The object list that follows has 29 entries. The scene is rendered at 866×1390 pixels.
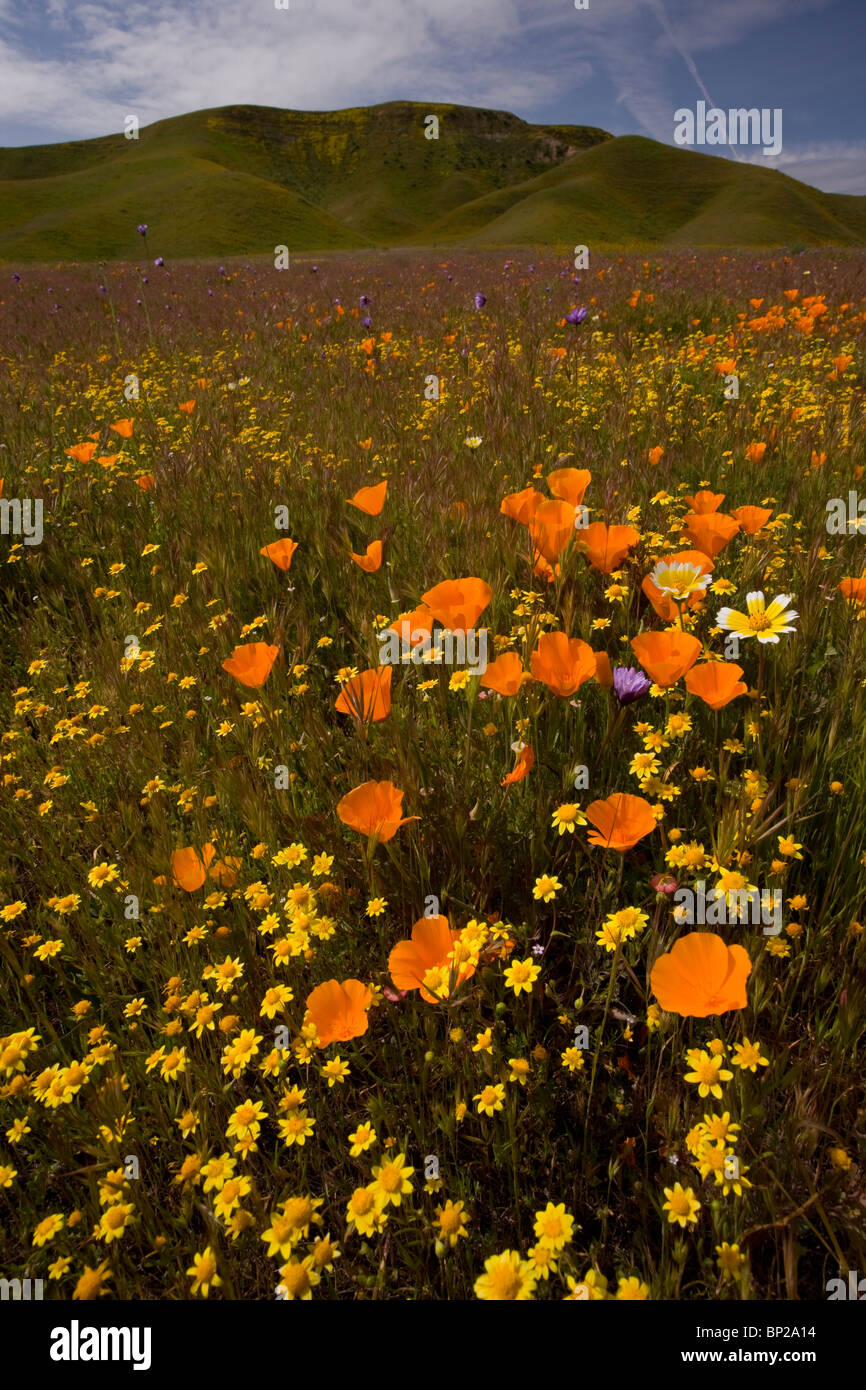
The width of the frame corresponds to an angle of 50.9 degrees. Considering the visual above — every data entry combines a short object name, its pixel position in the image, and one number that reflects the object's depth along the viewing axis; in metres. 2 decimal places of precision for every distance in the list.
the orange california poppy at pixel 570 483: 0.75
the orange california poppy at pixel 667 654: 0.57
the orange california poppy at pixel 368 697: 0.61
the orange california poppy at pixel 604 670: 0.61
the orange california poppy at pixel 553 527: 0.70
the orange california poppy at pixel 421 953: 0.52
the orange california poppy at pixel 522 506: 0.72
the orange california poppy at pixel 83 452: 1.13
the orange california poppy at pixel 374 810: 0.55
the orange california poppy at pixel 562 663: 0.58
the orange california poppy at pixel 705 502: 0.73
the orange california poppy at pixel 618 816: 0.53
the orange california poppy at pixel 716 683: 0.57
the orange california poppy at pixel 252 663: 0.67
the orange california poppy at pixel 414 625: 0.65
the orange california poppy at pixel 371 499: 0.82
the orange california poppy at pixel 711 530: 0.70
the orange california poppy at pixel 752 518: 0.74
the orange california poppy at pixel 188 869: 0.61
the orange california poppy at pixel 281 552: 0.82
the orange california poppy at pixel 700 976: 0.46
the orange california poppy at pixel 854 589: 0.67
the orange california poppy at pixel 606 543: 0.69
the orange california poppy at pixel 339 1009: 0.51
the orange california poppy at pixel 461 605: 0.65
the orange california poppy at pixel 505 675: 0.59
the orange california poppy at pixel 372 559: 0.76
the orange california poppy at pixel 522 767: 0.56
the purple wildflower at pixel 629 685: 0.62
